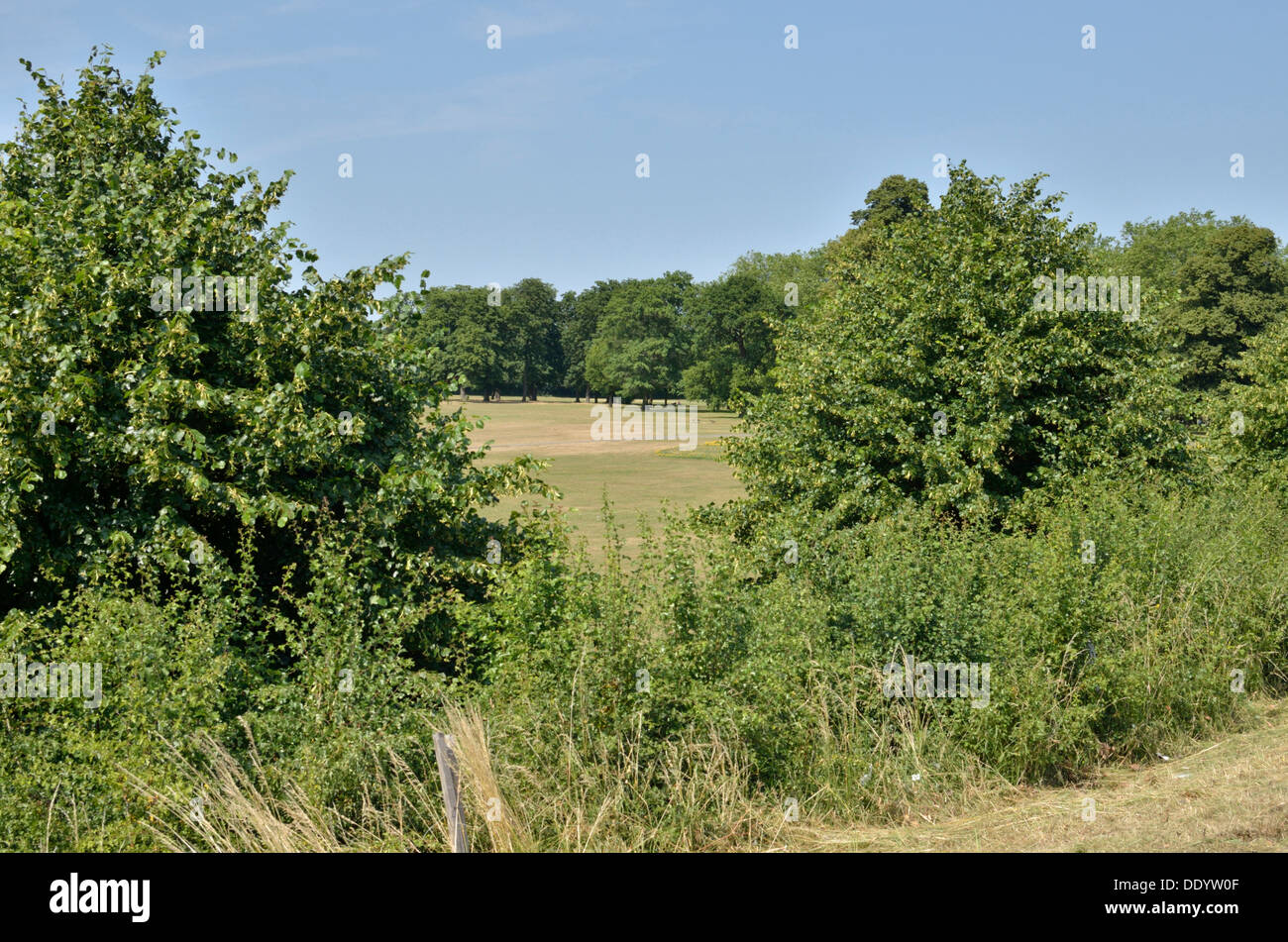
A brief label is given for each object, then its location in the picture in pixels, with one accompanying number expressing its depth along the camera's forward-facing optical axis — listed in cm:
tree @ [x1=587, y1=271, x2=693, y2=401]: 9981
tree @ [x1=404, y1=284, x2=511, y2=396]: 10494
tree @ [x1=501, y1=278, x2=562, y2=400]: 11394
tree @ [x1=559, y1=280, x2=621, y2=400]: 12600
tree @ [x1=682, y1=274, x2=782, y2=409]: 8662
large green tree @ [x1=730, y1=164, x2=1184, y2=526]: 1455
